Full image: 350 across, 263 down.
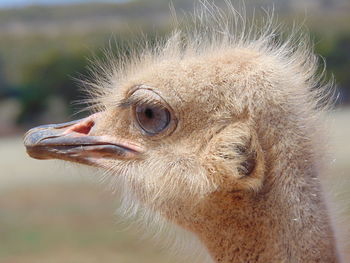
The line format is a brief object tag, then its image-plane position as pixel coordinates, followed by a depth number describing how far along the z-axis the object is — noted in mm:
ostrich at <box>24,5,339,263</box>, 5690
